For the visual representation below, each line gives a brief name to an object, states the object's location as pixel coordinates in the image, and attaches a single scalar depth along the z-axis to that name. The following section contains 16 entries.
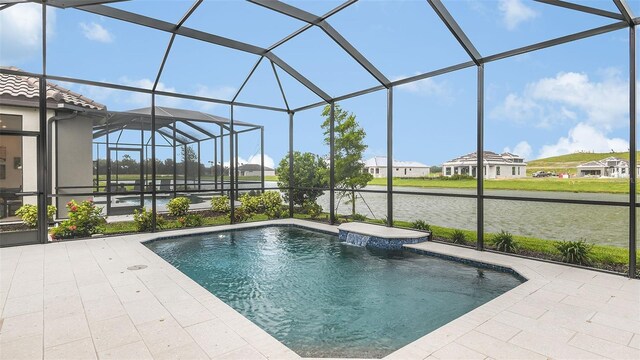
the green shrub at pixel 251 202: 10.48
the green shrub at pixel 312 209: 10.94
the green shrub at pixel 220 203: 11.08
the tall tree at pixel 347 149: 10.35
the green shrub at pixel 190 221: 8.72
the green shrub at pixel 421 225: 7.88
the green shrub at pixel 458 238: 6.86
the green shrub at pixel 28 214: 6.71
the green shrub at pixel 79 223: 6.97
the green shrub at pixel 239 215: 9.70
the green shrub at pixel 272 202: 10.88
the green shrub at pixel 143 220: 8.03
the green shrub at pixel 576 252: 5.22
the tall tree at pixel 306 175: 12.10
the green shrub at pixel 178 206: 9.77
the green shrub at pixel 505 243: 6.06
